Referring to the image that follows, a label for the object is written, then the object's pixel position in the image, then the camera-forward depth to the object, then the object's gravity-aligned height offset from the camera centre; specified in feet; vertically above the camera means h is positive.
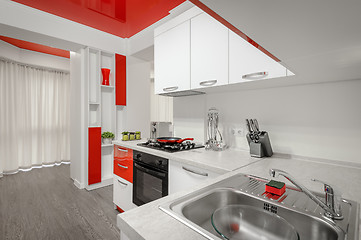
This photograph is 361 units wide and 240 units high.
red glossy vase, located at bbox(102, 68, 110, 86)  10.67 +2.40
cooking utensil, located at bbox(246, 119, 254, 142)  5.10 -0.40
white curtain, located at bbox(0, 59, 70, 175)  12.87 -0.14
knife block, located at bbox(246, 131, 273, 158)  4.90 -0.83
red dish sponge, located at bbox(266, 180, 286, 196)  2.67 -1.05
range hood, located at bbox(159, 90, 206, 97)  6.78 +0.88
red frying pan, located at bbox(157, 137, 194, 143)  6.06 -0.83
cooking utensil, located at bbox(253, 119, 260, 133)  5.10 -0.19
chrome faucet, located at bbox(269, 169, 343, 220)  2.12 -1.02
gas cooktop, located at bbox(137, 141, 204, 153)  5.75 -1.01
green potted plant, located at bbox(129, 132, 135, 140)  8.57 -0.95
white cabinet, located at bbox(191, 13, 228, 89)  5.07 +1.88
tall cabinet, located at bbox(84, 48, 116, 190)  10.23 -0.03
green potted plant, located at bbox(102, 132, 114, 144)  10.79 -1.27
